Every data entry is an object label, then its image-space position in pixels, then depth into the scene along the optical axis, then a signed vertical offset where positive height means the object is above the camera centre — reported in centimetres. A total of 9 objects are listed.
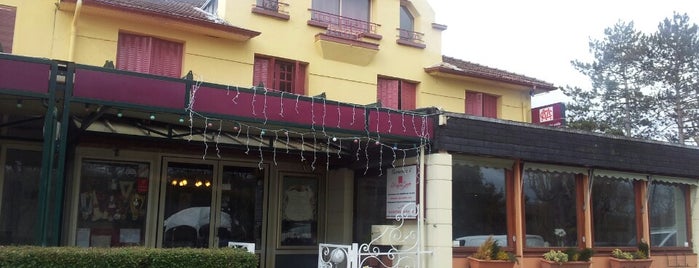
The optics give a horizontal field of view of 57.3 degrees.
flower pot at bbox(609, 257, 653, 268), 1301 -83
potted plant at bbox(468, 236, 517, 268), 1106 -68
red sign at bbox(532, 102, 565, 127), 1512 +255
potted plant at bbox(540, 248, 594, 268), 1199 -72
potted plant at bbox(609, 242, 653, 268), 1304 -75
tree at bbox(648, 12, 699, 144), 3297 +785
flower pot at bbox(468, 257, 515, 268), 1104 -78
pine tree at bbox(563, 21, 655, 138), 3469 +735
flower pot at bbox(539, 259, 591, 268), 1197 -82
